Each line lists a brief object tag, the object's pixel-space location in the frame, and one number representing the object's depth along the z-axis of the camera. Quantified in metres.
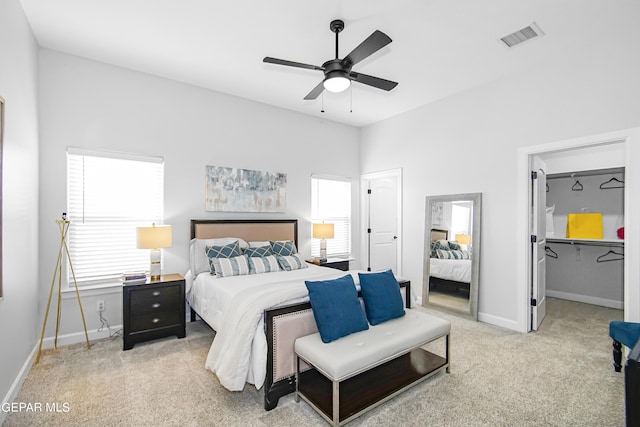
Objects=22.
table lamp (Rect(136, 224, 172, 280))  3.36
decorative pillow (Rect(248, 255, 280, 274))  3.76
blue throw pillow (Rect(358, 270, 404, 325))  2.66
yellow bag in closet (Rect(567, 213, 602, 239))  4.84
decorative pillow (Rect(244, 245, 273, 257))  4.05
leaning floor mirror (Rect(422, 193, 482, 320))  4.22
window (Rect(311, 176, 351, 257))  5.43
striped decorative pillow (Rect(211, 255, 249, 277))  3.56
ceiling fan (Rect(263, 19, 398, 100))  2.26
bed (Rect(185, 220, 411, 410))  2.24
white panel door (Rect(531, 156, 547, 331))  3.78
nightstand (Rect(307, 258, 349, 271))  4.86
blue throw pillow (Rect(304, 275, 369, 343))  2.29
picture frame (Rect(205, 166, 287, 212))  4.31
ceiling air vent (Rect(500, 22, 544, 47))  2.90
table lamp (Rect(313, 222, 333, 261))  4.98
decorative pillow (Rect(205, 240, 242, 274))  3.75
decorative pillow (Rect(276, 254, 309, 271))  3.99
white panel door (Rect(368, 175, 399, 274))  5.84
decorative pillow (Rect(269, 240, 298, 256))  4.31
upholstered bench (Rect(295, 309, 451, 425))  2.04
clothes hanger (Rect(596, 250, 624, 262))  4.75
